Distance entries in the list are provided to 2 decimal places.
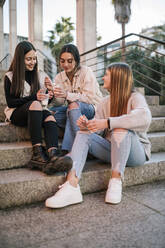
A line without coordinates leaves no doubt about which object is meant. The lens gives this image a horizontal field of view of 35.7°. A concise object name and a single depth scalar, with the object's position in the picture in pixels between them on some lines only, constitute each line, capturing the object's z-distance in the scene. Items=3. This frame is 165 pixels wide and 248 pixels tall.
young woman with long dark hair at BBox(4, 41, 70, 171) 2.35
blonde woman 2.07
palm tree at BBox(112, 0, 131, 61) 21.01
